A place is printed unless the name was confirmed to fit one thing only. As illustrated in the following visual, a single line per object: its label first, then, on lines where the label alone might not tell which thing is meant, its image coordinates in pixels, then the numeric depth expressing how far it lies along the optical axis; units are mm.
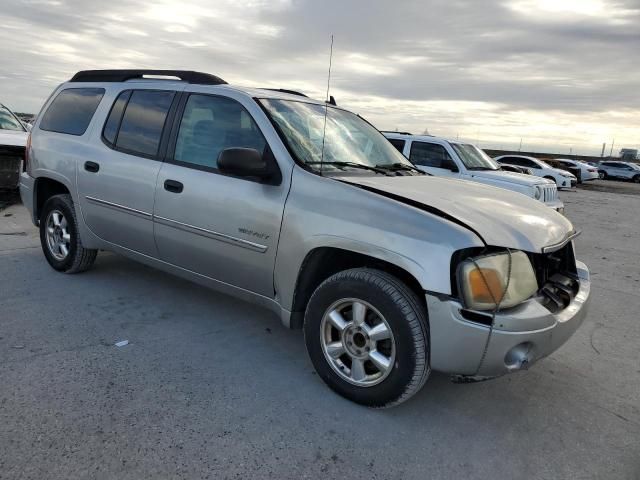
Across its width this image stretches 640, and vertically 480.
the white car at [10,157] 7859
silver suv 2605
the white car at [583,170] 29578
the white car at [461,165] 9648
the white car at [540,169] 21891
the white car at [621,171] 35469
